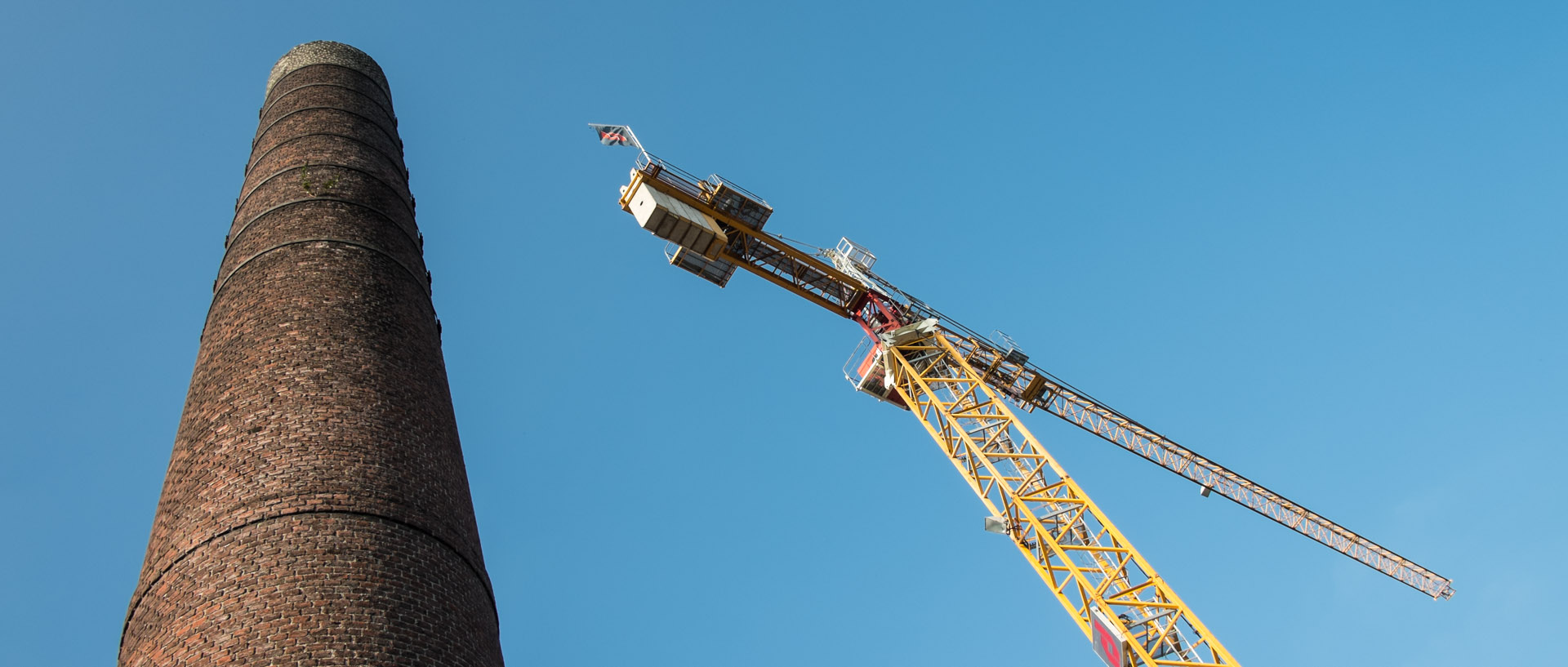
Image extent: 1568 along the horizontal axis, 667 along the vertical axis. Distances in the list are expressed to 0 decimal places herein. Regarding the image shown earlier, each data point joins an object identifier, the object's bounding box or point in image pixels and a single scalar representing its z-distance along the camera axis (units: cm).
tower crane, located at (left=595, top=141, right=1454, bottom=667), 2489
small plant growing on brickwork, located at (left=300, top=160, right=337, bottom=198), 1515
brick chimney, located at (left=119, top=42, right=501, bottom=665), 990
